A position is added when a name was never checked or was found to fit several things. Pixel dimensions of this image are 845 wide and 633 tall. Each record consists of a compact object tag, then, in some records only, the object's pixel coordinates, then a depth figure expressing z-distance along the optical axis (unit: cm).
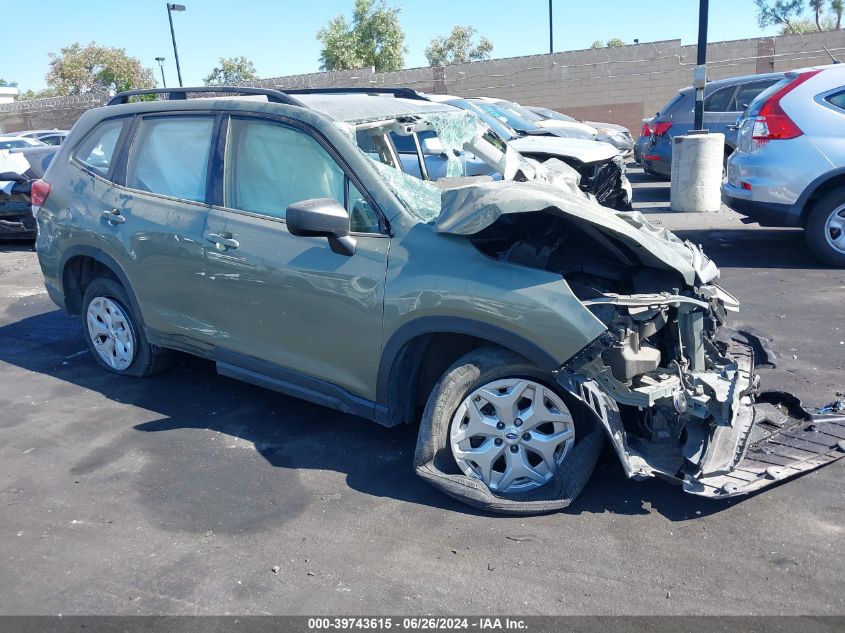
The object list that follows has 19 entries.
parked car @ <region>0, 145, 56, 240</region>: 1045
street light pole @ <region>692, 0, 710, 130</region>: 1040
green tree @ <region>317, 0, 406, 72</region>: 4466
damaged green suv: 335
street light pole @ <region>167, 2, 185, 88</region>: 3069
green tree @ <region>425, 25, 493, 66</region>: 6581
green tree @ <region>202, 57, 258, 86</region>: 5672
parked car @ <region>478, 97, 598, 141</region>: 1428
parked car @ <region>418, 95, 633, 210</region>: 760
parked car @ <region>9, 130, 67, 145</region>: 1967
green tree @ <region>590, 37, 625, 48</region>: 7257
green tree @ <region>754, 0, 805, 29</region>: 6331
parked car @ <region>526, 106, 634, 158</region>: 1672
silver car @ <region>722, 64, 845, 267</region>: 745
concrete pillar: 1065
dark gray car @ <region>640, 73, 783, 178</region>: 1293
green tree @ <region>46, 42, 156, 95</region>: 5234
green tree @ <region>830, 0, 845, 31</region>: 5788
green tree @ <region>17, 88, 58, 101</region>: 6061
